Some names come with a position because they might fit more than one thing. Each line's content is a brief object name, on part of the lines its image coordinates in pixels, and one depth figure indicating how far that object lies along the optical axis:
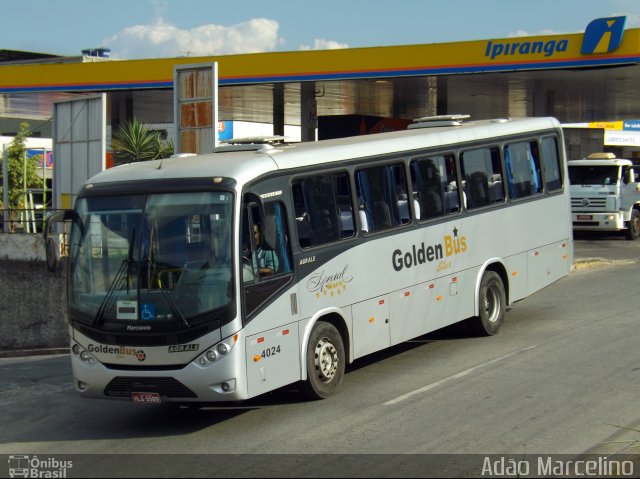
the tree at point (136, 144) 25.92
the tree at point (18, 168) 29.96
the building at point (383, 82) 23.98
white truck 29.48
